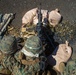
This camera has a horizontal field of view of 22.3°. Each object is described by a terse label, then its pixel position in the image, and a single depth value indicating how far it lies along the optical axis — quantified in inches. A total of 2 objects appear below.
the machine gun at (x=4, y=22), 160.0
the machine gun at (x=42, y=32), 147.8
